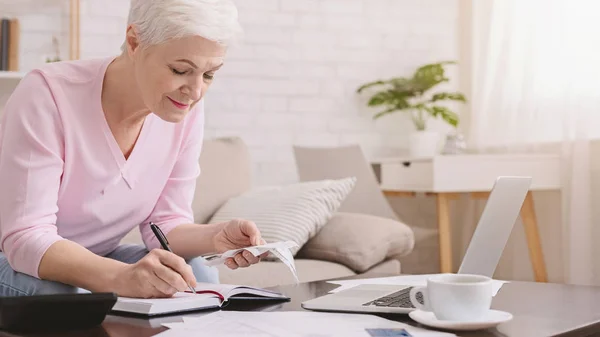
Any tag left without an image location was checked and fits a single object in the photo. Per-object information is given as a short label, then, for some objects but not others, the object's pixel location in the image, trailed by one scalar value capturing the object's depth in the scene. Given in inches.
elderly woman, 91.4
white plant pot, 219.6
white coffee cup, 76.4
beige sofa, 136.4
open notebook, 82.9
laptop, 90.4
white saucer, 76.5
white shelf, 175.7
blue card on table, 75.4
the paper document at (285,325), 76.1
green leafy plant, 219.0
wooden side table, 187.9
